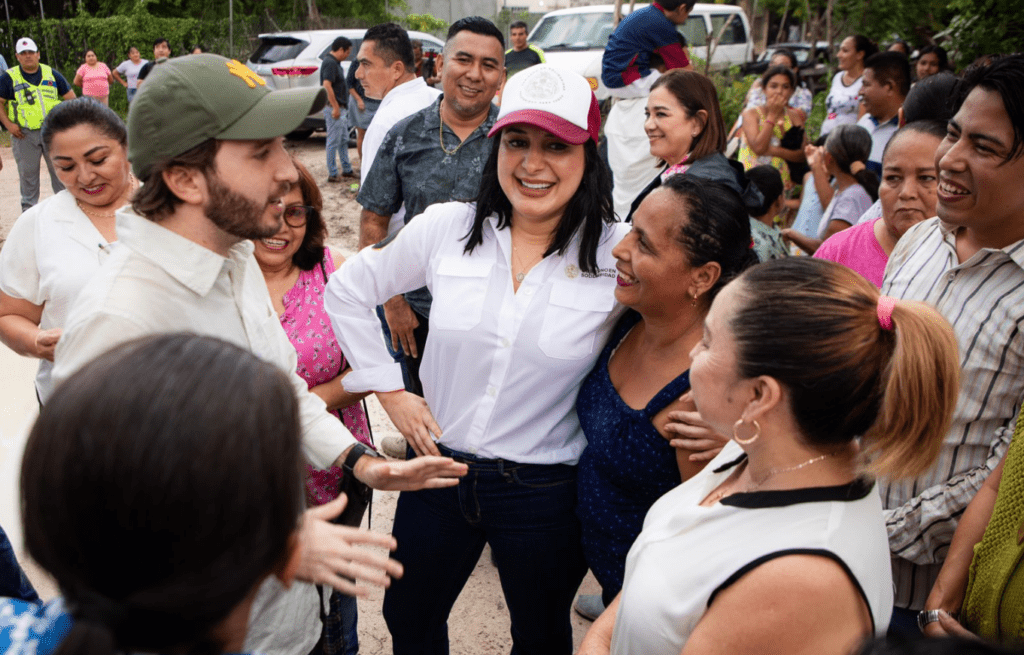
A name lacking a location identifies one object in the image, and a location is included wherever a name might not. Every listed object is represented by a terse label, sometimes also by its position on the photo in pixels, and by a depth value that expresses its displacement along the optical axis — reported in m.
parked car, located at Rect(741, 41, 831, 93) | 12.59
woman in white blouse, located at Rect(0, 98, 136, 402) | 2.81
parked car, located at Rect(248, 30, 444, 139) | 13.00
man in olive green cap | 1.58
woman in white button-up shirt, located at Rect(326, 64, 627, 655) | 2.20
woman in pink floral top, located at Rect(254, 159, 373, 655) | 2.59
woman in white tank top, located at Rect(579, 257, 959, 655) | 1.37
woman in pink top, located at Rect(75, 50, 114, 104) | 12.16
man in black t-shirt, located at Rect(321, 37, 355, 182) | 10.55
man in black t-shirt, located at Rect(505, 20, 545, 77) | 7.59
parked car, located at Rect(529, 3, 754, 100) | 10.72
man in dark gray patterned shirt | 3.65
